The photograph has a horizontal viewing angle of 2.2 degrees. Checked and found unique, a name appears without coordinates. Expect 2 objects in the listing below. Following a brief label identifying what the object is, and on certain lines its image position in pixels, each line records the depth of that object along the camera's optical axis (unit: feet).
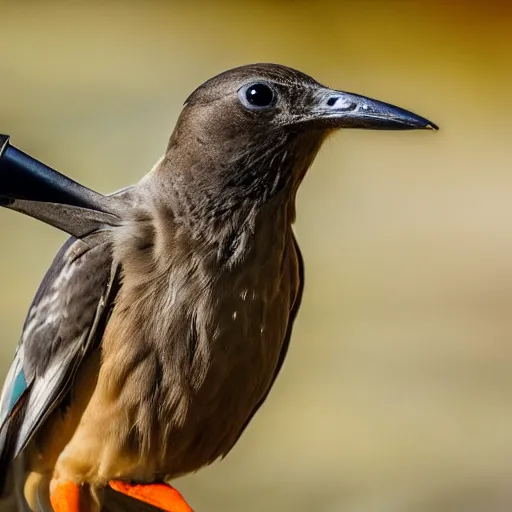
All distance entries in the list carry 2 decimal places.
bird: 8.12
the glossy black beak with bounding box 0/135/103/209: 8.03
